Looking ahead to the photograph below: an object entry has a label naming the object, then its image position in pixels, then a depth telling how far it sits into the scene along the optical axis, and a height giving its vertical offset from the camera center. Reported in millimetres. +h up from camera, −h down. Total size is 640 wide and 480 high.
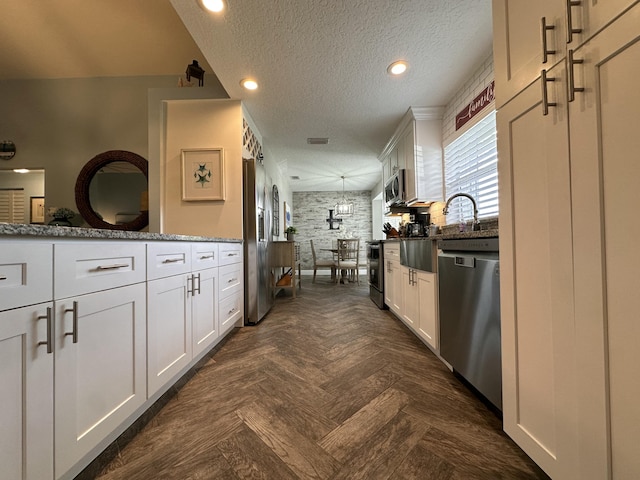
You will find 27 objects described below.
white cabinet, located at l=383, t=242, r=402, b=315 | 2582 -405
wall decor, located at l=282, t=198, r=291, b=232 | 5973 +703
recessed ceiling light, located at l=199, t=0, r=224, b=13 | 1603 +1558
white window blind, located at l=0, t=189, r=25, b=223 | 3279 +558
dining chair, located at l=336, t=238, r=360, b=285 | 5035 -347
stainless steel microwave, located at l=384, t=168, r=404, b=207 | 3186 +729
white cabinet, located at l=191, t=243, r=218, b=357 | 1627 -376
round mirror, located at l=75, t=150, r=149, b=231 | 3117 +693
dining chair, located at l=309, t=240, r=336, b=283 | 5172 -458
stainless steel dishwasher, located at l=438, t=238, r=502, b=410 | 1123 -364
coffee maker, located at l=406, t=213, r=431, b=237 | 3045 +207
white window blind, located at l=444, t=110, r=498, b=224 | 2135 +691
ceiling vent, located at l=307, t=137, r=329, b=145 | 3859 +1595
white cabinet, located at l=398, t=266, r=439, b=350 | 1778 -501
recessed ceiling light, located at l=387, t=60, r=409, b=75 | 2166 +1549
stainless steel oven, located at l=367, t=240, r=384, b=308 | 3256 -423
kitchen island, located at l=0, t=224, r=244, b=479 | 657 -326
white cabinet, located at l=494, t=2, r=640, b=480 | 558 -55
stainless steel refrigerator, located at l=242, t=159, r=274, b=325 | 2684 -33
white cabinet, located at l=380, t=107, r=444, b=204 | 2977 +1019
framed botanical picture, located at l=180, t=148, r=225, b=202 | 2750 +773
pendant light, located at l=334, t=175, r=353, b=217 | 6281 +849
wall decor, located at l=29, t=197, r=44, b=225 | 3199 +446
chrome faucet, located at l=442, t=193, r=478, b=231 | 1932 +142
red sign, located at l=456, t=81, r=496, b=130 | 2082 +1238
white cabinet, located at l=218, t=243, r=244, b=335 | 2090 -402
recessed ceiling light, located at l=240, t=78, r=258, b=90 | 2413 +1575
